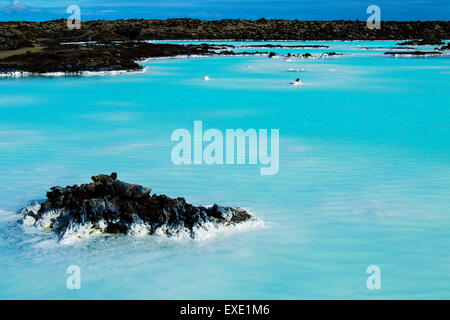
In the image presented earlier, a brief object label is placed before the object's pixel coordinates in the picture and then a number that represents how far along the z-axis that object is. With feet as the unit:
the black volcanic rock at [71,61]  87.61
